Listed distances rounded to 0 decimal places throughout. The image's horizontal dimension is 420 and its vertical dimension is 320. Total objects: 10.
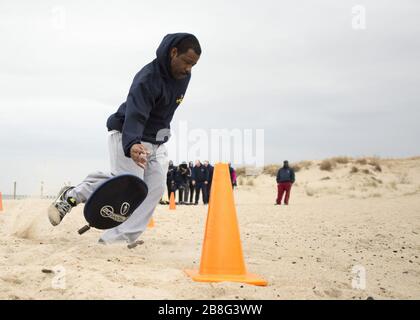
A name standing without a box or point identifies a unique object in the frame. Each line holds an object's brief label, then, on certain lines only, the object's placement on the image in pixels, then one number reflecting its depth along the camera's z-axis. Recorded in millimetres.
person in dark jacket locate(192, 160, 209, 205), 17688
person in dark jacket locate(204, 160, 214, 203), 17766
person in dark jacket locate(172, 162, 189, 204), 18703
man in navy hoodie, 4039
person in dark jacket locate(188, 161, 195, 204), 18547
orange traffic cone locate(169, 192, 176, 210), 13641
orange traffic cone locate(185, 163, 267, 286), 3248
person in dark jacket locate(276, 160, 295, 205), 16766
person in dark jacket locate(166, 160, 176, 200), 19094
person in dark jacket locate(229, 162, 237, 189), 18383
